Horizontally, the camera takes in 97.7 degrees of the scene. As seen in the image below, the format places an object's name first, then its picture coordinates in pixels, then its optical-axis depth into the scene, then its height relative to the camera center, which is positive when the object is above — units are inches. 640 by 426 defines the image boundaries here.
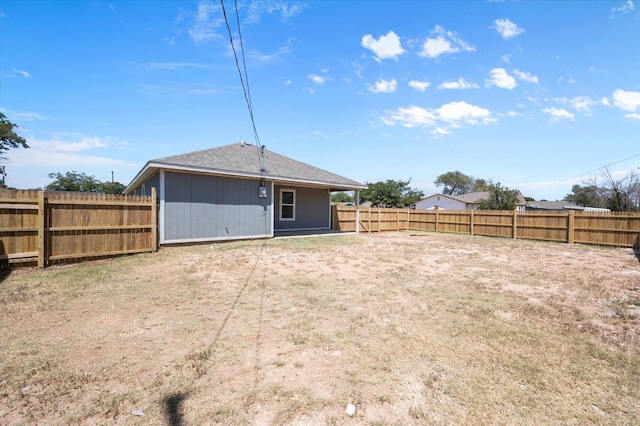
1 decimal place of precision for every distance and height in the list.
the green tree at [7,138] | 898.1 +229.3
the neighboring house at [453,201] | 1509.6 +56.0
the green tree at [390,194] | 1374.3 +80.4
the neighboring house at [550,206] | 1571.1 +36.8
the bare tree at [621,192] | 963.3 +78.0
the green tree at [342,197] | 2406.5 +112.3
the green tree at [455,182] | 2568.9 +270.3
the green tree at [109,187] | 1924.2 +136.7
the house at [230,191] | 374.3 +28.5
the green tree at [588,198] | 1600.3 +90.9
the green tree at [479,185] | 2244.8 +223.6
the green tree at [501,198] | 890.1 +44.6
